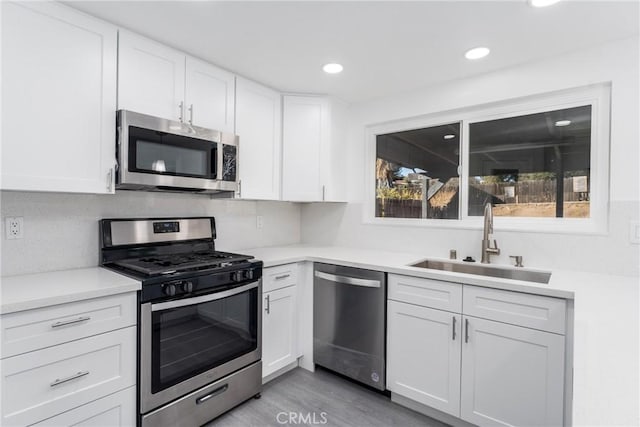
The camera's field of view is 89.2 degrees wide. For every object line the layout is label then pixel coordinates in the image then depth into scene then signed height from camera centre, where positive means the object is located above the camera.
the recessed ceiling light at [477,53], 2.02 +1.03
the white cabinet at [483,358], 1.61 -0.81
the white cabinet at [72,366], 1.27 -0.68
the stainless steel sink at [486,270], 2.08 -0.40
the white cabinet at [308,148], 2.79 +0.55
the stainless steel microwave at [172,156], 1.79 +0.32
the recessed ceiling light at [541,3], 1.55 +1.02
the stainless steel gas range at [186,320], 1.64 -0.63
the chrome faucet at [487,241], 2.25 -0.19
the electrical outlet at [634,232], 1.84 -0.09
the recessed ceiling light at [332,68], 2.28 +1.02
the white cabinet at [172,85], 1.84 +0.78
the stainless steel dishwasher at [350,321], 2.20 -0.79
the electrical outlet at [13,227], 1.68 -0.11
